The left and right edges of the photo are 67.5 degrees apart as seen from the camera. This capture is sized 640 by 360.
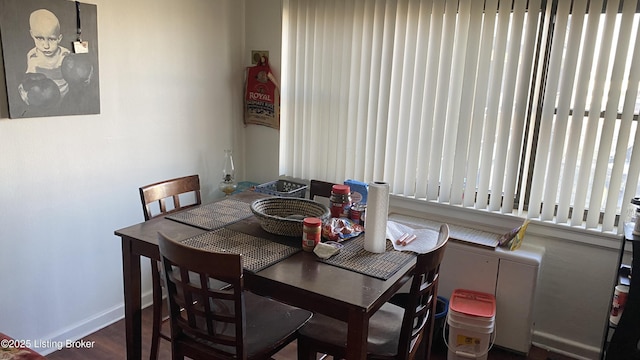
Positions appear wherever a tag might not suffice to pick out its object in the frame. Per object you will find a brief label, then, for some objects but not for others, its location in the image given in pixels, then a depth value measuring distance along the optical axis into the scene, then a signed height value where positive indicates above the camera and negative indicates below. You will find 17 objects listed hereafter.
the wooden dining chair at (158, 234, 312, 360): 1.52 -0.87
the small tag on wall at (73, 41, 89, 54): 2.38 +0.15
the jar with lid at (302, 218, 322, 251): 1.81 -0.54
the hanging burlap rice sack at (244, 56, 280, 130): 3.32 -0.08
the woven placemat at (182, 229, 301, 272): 1.71 -0.61
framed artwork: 2.15 +0.09
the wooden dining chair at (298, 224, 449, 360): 1.67 -0.93
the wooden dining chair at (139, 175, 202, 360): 2.07 -0.57
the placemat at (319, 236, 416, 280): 1.68 -0.62
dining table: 1.51 -0.63
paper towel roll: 1.75 -0.47
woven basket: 1.94 -0.54
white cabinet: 2.50 -0.97
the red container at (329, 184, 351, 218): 2.16 -0.50
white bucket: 2.40 -1.20
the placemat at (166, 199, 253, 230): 2.09 -0.60
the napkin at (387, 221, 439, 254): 1.92 -0.61
